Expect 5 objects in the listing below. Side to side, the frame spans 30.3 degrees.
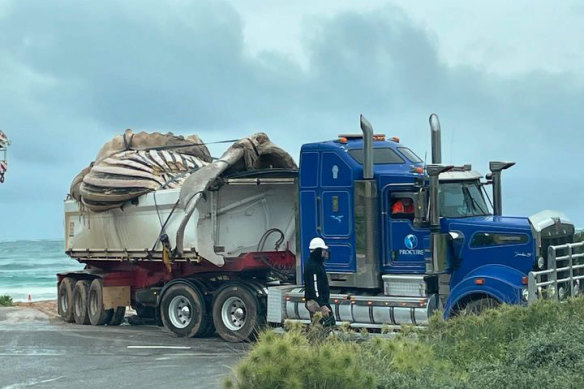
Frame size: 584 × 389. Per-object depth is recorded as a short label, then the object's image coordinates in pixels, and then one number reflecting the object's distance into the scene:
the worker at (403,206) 16.89
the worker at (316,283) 14.96
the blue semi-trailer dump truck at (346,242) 16.36
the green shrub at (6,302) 30.45
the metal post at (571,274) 16.61
